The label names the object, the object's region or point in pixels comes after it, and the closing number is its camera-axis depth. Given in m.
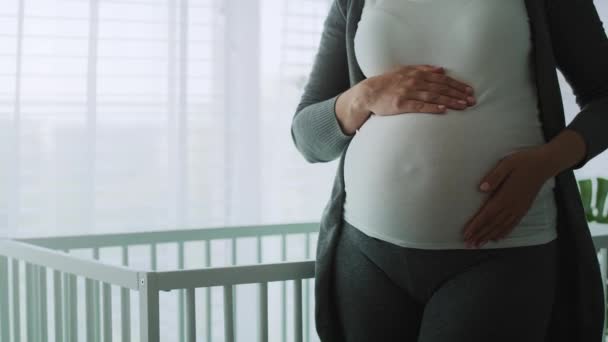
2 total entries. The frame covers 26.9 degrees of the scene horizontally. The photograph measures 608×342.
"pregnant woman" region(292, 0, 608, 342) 1.85
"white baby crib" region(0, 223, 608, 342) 2.03
